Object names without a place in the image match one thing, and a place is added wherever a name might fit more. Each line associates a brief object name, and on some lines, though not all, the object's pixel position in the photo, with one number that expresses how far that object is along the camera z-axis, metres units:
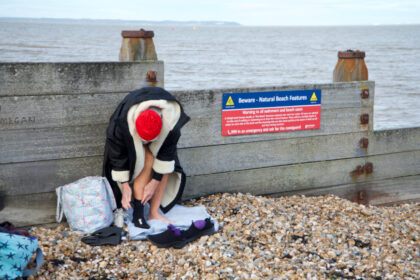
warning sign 5.40
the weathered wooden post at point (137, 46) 4.97
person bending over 4.34
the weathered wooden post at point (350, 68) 6.01
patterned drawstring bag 4.55
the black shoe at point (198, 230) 4.41
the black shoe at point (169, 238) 4.28
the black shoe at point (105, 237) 4.32
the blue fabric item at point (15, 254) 3.43
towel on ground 4.50
